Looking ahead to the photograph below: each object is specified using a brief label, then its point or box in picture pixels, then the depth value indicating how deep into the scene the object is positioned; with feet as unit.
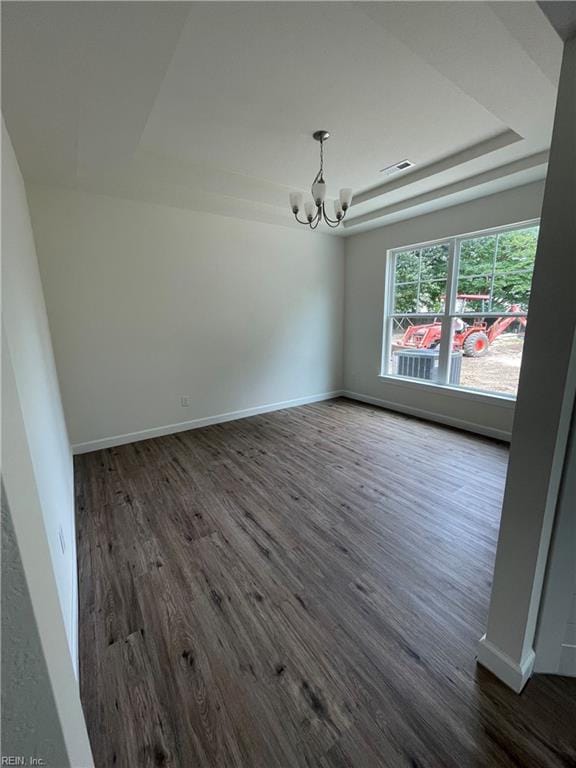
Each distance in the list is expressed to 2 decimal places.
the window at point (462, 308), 11.07
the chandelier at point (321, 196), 7.83
